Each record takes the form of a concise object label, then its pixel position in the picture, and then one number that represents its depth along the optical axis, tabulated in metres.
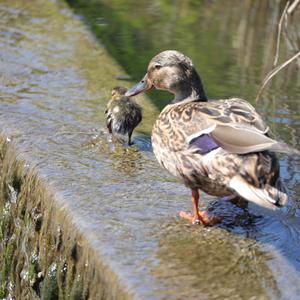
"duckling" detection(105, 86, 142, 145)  11.68
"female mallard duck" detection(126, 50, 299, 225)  8.39
